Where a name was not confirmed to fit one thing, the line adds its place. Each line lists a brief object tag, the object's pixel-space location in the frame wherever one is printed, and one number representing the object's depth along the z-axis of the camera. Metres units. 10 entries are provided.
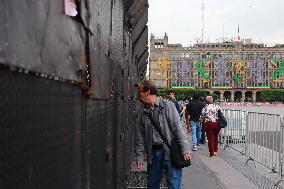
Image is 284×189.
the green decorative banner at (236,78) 92.48
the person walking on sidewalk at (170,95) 9.82
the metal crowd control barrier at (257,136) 6.49
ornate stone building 95.45
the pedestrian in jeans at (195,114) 10.04
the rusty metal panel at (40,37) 0.70
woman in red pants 8.71
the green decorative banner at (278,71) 92.82
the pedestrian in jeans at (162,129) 3.44
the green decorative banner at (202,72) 92.35
